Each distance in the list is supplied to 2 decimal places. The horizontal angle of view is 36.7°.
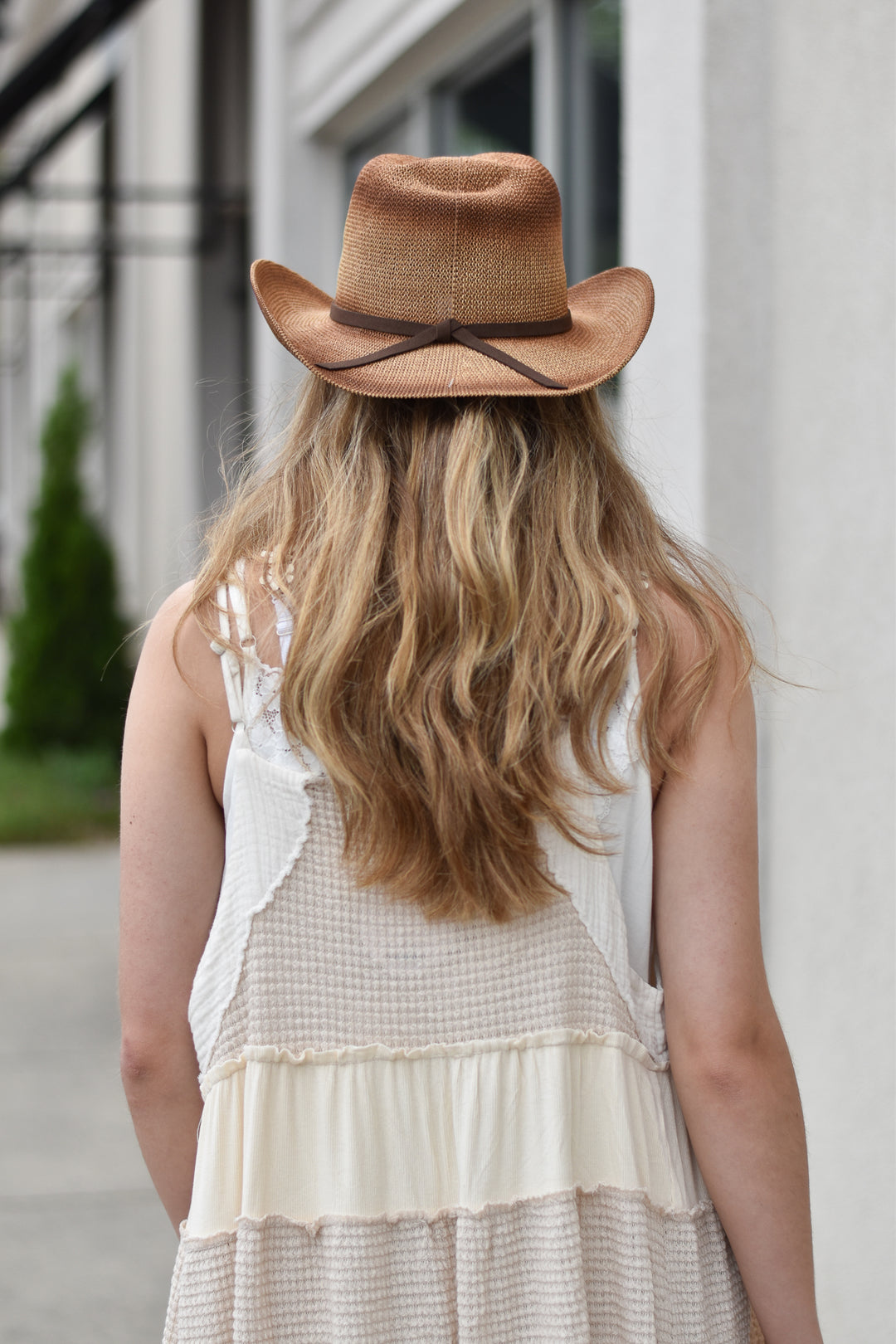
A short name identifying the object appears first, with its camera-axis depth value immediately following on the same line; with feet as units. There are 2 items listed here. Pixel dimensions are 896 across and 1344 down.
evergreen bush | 31.96
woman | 4.24
